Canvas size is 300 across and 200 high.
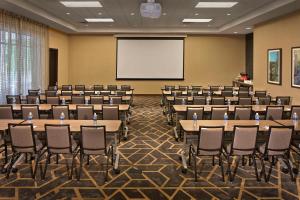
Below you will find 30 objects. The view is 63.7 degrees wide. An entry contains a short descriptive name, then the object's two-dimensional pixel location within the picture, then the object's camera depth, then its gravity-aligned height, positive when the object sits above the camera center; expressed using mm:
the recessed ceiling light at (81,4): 7766 +2794
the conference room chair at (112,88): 10537 +13
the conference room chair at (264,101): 7236 -338
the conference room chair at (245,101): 7081 -338
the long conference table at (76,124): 4151 -676
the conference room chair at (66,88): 10100 -5
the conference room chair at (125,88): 10547 +18
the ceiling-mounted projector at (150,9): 6670 +2218
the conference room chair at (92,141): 3898 -868
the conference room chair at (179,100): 7076 -327
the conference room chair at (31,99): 7069 -339
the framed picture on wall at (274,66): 8873 +898
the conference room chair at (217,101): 7033 -343
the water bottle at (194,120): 4607 -603
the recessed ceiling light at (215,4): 7855 +2820
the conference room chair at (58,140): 3898 -853
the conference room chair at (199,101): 6974 -343
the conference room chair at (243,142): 3922 -867
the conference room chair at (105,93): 8387 -166
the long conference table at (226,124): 4215 -658
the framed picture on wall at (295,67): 7760 +752
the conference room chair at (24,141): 3922 -881
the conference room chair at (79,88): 10308 +2
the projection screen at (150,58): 14197 +1803
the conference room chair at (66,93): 8467 -180
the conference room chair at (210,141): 3916 -851
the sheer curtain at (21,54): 8492 +1323
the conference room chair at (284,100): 7240 -309
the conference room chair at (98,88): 10125 +7
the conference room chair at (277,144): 3918 -892
